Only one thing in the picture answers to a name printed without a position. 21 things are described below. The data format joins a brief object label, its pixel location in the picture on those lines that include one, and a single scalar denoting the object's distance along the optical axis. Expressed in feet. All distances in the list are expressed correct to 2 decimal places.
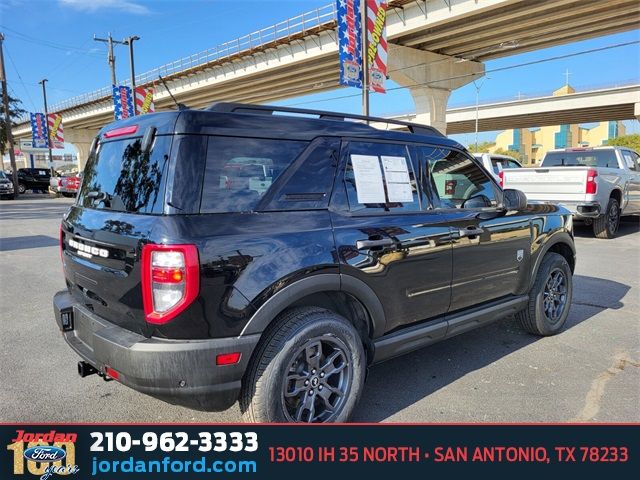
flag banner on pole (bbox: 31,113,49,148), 128.18
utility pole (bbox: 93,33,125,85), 114.00
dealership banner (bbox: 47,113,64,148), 130.00
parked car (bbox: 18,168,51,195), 115.96
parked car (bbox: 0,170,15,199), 89.76
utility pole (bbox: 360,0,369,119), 43.83
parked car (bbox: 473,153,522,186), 39.88
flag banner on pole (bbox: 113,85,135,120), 95.96
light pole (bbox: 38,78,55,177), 129.72
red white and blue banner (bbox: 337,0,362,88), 44.72
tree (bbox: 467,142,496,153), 392.00
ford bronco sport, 7.63
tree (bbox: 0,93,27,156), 113.39
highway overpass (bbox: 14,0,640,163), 71.00
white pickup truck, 33.17
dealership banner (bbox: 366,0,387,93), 45.11
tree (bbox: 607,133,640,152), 218.18
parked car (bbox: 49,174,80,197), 87.61
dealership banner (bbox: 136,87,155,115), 90.05
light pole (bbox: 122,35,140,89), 102.38
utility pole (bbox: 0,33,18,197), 110.93
